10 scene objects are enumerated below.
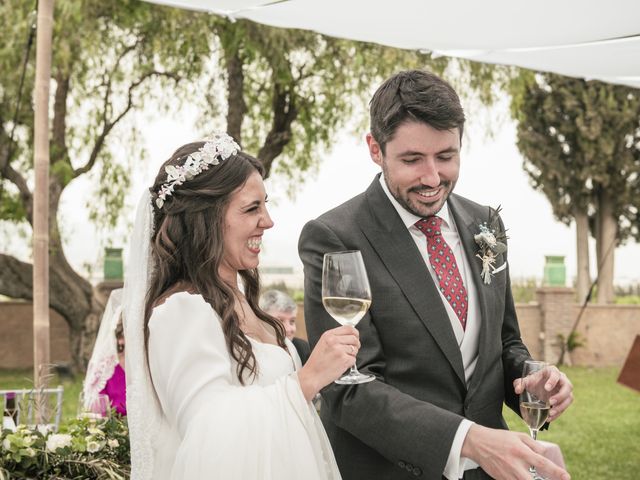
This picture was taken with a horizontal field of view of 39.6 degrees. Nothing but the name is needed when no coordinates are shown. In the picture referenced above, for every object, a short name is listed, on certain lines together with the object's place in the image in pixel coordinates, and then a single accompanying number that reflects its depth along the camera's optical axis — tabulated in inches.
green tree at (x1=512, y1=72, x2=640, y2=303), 861.2
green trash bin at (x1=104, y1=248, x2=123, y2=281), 553.6
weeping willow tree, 468.8
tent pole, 188.7
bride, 87.3
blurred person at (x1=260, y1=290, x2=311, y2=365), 226.2
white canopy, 193.9
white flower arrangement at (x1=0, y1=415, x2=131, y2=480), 126.5
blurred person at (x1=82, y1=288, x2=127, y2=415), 219.3
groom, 90.1
